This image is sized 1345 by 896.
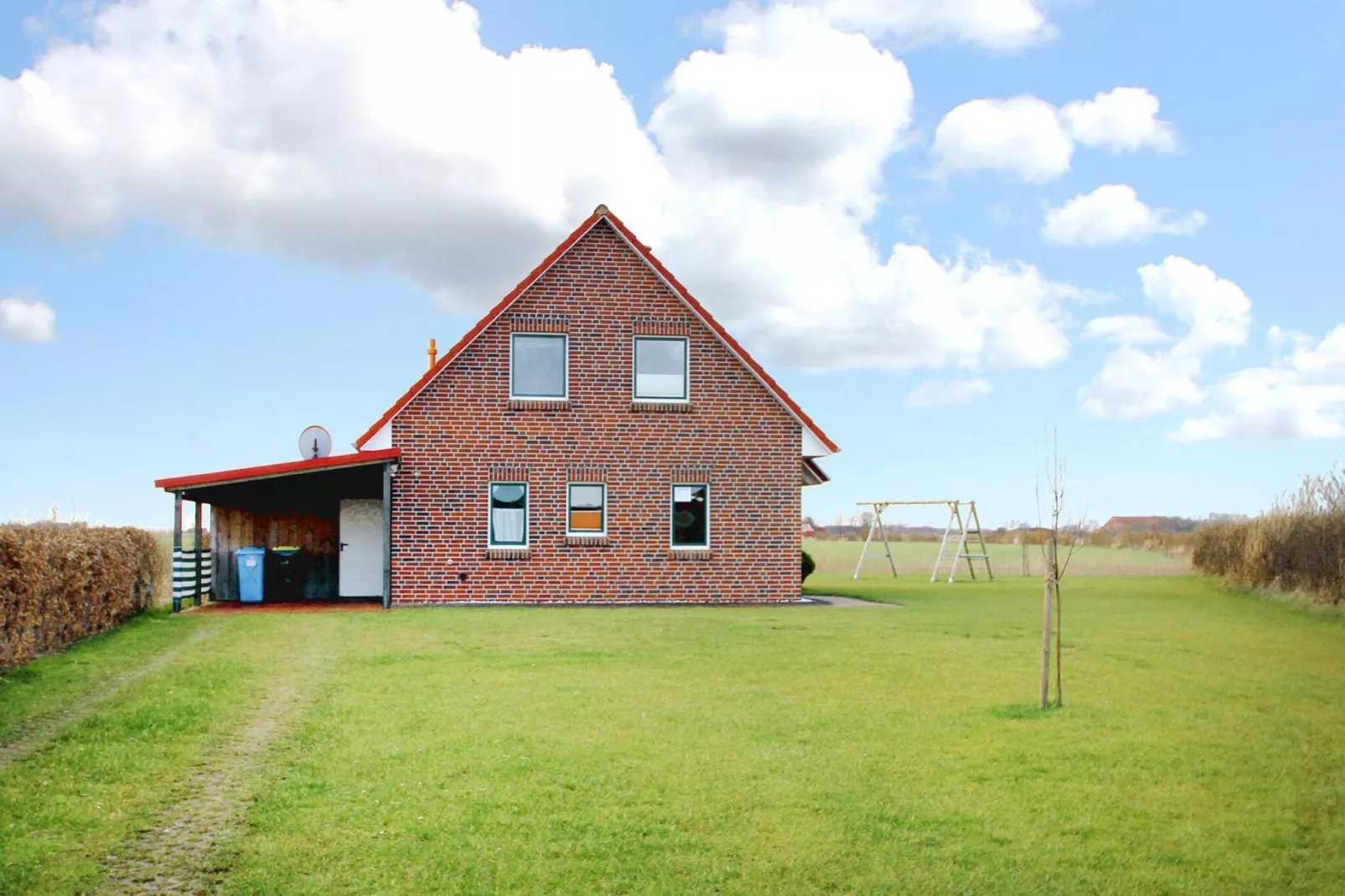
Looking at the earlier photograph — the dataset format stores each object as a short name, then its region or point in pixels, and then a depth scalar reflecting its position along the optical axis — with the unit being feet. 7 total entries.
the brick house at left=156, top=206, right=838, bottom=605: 73.10
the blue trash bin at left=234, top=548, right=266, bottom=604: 76.38
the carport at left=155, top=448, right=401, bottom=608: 78.89
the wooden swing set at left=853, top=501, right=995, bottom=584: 105.19
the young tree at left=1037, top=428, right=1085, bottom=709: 33.86
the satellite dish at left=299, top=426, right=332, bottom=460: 83.46
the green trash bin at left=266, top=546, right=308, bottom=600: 79.00
